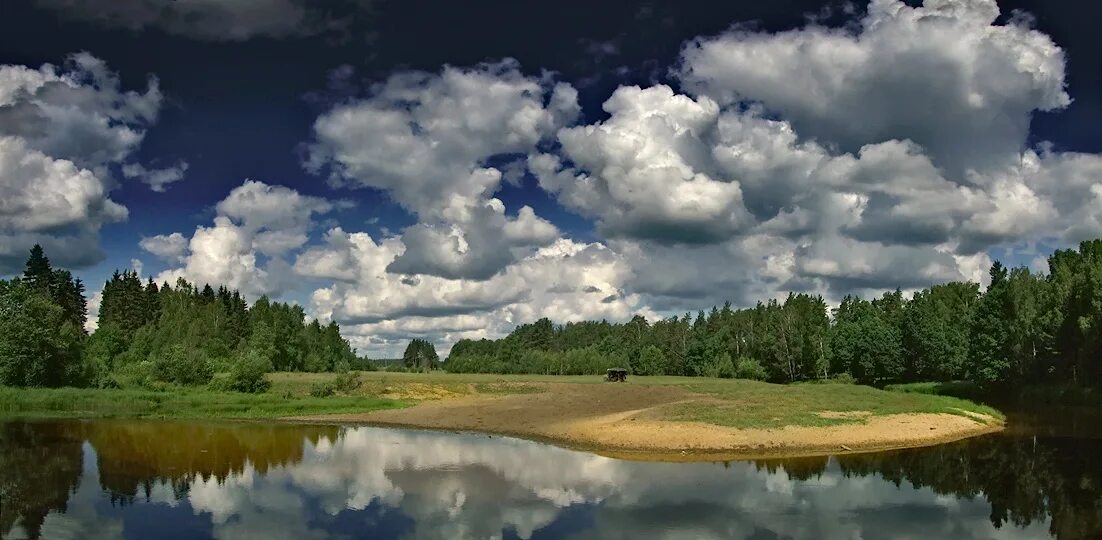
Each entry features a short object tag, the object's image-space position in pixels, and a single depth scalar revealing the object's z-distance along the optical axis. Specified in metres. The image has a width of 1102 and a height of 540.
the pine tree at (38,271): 128.88
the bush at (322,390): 85.56
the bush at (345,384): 91.26
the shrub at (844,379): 117.75
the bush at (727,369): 147.34
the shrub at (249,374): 84.75
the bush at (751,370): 141.38
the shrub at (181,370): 88.06
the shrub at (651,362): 170.75
